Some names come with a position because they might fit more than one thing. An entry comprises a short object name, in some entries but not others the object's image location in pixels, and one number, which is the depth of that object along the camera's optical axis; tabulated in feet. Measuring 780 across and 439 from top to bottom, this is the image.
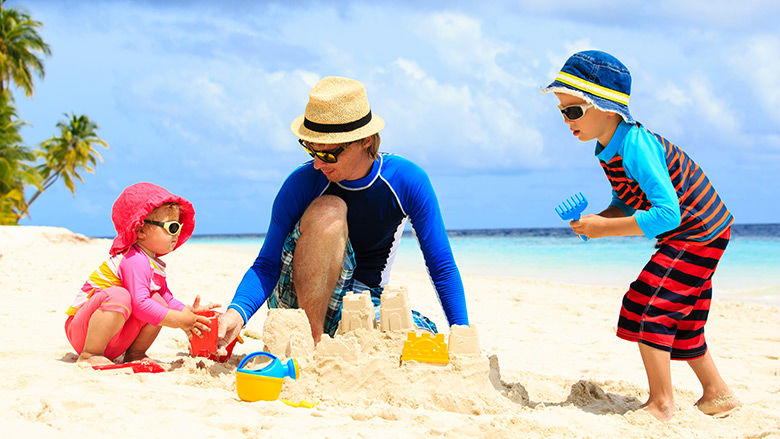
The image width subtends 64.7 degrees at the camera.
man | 9.41
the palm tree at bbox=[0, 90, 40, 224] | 79.46
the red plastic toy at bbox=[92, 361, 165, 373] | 9.41
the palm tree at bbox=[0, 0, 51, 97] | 91.09
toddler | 9.44
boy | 8.36
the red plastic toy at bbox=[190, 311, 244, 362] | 9.71
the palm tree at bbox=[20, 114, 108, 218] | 111.65
